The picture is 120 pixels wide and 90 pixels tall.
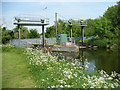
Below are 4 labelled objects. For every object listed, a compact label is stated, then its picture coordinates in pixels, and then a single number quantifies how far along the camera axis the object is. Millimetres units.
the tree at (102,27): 41688
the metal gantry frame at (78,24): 33031
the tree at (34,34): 47281
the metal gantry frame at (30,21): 25922
